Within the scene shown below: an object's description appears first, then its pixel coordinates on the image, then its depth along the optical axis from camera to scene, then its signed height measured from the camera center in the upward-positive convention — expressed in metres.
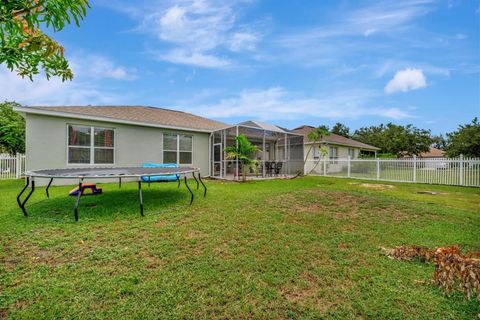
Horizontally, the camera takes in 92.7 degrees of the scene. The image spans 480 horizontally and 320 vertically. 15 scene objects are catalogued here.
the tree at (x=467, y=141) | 12.68 +1.16
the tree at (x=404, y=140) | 31.97 +2.97
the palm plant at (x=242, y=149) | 11.76 +0.59
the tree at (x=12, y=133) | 15.17 +1.81
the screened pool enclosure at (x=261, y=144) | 13.77 +0.77
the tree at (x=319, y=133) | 15.12 +1.88
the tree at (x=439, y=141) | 51.28 +4.71
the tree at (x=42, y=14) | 1.53 +1.02
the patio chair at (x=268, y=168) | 14.97 -0.49
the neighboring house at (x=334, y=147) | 19.63 +1.38
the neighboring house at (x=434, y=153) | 45.61 +1.76
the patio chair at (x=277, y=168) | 14.78 -0.47
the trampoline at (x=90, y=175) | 4.89 -0.34
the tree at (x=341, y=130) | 42.66 +5.81
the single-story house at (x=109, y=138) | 9.45 +1.10
